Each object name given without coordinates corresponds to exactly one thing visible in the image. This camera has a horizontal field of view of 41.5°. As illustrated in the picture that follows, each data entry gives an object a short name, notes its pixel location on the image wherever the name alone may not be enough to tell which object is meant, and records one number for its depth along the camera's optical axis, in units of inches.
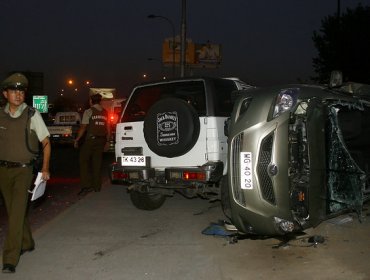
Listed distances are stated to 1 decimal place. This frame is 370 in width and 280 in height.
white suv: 244.5
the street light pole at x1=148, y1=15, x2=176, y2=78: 1495.9
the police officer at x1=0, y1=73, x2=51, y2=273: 190.5
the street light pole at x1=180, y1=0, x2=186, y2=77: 775.1
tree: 1066.7
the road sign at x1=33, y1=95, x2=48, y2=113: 2013.5
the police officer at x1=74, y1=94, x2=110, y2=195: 372.2
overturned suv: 188.4
